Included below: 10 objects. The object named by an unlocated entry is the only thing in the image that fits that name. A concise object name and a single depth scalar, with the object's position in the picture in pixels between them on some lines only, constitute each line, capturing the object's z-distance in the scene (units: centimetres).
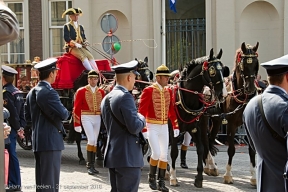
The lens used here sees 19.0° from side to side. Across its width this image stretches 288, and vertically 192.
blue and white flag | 2641
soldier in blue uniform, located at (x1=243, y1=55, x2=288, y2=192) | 578
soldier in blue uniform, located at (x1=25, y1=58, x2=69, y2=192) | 978
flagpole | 2466
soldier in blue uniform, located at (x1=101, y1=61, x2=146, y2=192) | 857
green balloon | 2347
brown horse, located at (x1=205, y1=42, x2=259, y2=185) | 1422
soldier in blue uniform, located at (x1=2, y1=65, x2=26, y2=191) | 1243
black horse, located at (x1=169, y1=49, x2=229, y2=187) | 1412
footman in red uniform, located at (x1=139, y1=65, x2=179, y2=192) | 1295
